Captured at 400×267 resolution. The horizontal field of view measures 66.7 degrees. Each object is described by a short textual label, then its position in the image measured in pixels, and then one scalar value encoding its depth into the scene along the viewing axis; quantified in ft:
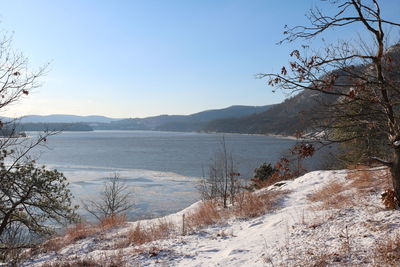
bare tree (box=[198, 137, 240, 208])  54.08
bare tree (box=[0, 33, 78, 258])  29.55
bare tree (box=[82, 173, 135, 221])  75.30
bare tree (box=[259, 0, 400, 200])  16.17
